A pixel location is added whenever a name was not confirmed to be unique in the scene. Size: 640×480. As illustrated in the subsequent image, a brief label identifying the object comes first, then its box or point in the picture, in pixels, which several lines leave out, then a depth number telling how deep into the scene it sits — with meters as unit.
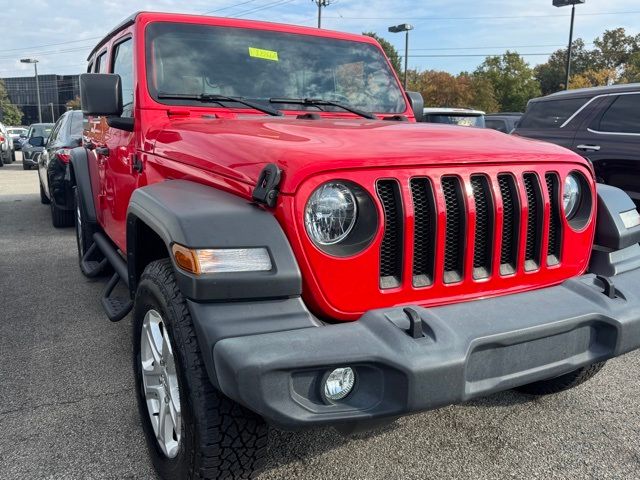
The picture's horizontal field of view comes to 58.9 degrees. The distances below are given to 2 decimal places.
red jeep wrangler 1.70
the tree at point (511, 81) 48.03
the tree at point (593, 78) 46.53
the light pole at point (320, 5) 32.37
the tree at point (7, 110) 72.03
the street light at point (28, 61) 44.93
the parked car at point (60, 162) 6.89
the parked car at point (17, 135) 30.70
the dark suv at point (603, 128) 5.39
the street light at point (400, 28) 25.47
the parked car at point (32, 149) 16.96
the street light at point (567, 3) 18.65
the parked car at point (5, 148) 19.21
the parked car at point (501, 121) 11.98
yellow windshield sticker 3.34
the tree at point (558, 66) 60.19
